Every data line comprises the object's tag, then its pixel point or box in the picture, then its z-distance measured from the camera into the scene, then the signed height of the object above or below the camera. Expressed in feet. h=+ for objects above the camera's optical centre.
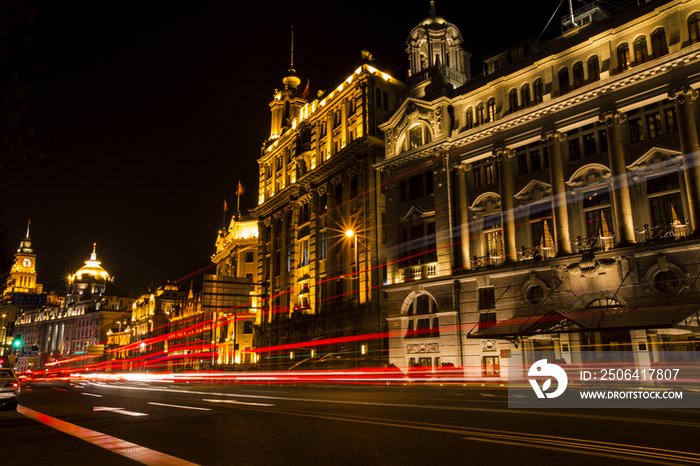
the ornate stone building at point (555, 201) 79.82 +25.62
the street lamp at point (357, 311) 135.10 +7.55
